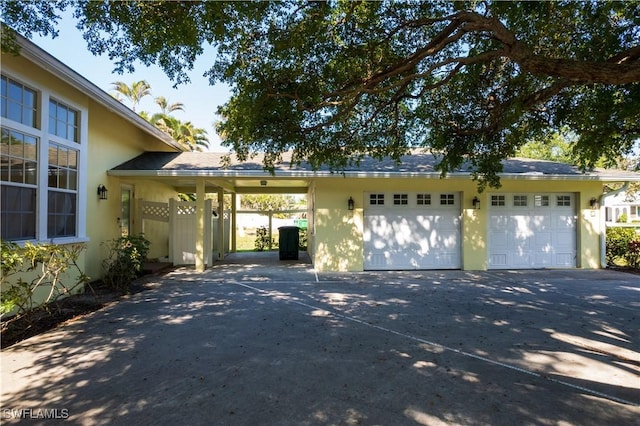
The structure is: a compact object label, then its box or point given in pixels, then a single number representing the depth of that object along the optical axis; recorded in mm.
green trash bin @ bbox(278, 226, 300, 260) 13289
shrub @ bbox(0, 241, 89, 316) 4734
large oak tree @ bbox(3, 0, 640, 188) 4238
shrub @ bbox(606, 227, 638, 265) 11672
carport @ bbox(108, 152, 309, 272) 9992
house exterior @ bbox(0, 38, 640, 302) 10062
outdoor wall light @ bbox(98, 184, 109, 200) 9289
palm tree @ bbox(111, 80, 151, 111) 24875
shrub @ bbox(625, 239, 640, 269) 11250
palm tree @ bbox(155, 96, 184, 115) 25953
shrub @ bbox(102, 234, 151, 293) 8281
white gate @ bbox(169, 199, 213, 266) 11391
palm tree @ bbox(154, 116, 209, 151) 21625
